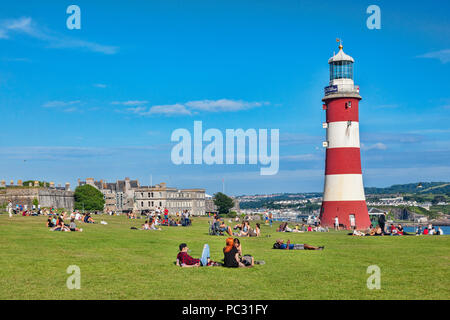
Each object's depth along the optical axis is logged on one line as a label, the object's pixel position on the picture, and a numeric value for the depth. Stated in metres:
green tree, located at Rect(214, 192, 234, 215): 181.50
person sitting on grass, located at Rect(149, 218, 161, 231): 38.12
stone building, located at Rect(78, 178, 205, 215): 160.62
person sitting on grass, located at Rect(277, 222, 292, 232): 44.12
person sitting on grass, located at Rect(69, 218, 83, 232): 32.12
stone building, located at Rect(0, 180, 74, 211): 103.06
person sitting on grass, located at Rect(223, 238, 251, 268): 19.00
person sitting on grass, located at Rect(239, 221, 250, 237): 36.02
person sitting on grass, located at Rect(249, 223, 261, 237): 36.06
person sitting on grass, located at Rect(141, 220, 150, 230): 37.88
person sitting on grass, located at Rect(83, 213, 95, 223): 42.31
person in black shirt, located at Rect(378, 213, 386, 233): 37.75
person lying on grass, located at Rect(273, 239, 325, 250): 25.66
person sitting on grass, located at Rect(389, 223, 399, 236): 38.25
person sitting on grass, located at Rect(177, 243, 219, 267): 19.23
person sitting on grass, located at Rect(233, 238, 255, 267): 19.27
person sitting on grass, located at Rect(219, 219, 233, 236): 35.69
